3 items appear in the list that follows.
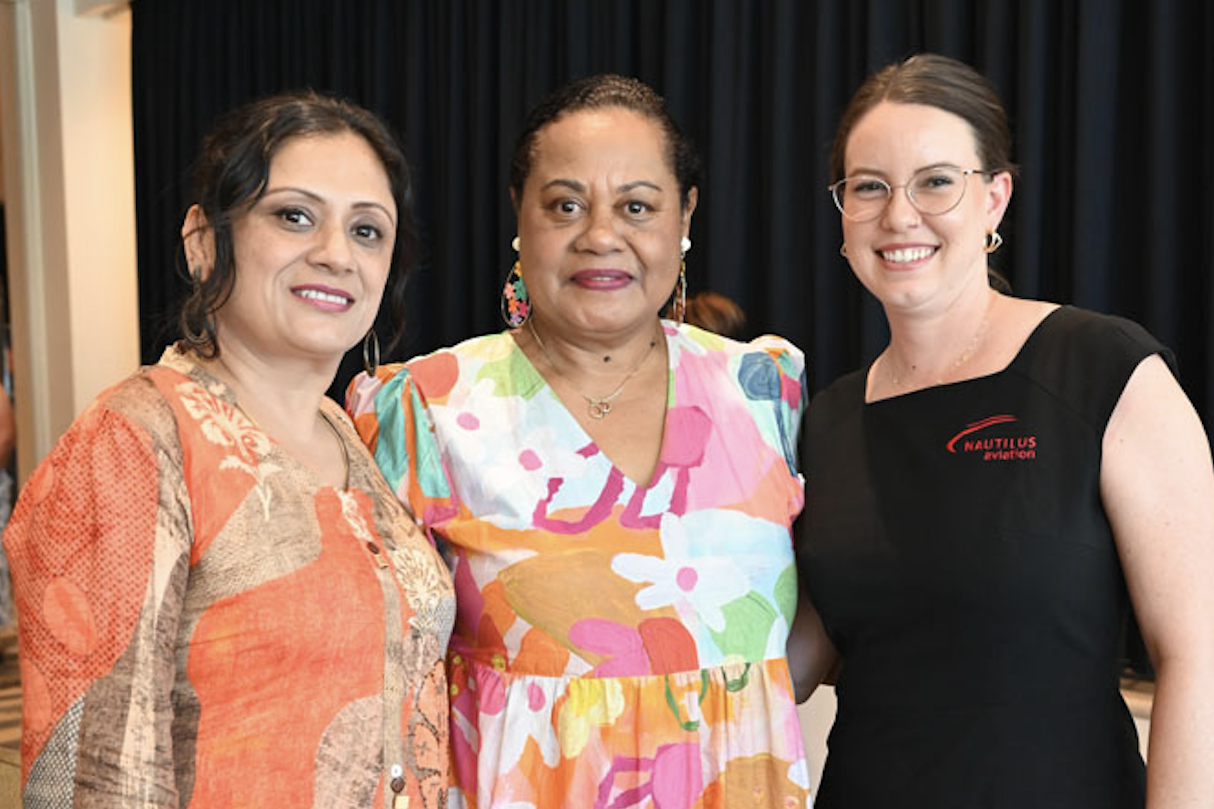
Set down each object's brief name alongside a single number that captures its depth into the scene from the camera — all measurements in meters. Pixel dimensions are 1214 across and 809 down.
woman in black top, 1.66
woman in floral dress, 1.84
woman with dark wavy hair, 1.37
